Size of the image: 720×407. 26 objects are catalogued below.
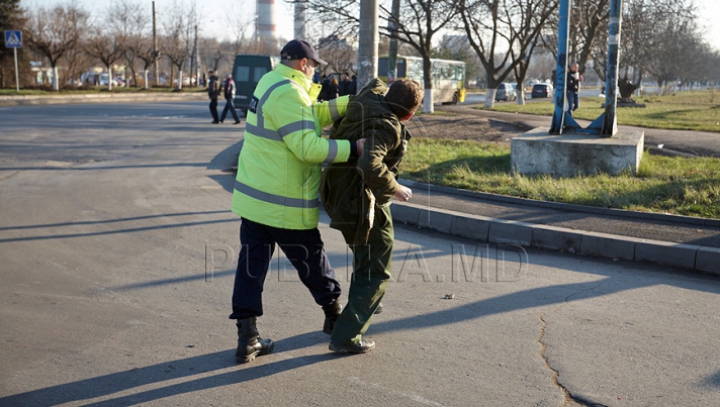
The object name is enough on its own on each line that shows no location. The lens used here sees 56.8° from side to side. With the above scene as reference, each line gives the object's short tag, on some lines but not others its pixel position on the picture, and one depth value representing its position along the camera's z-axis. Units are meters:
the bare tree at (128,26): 54.34
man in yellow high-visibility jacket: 3.69
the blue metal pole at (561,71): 10.73
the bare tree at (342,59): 25.91
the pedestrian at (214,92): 20.40
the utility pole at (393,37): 23.16
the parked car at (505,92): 49.88
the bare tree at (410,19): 22.11
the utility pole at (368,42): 10.59
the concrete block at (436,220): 7.45
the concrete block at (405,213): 7.78
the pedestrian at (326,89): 24.62
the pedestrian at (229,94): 21.22
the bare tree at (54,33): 41.84
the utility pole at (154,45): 49.27
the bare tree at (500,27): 24.31
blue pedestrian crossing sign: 29.95
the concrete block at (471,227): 7.12
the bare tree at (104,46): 48.21
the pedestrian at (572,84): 18.08
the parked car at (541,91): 51.81
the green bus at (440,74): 38.00
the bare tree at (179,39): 55.91
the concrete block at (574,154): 9.68
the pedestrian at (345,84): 25.56
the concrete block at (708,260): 5.77
